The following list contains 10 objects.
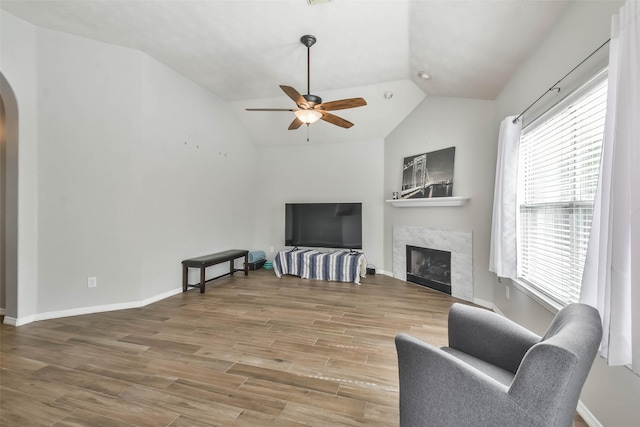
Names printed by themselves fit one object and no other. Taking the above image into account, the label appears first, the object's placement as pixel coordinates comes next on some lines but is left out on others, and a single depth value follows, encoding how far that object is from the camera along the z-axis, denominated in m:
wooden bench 3.96
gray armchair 0.89
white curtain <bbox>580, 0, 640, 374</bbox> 1.09
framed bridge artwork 3.98
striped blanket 4.72
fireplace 4.08
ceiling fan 2.84
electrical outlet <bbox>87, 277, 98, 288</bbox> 3.20
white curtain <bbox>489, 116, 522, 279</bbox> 2.59
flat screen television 5.22
